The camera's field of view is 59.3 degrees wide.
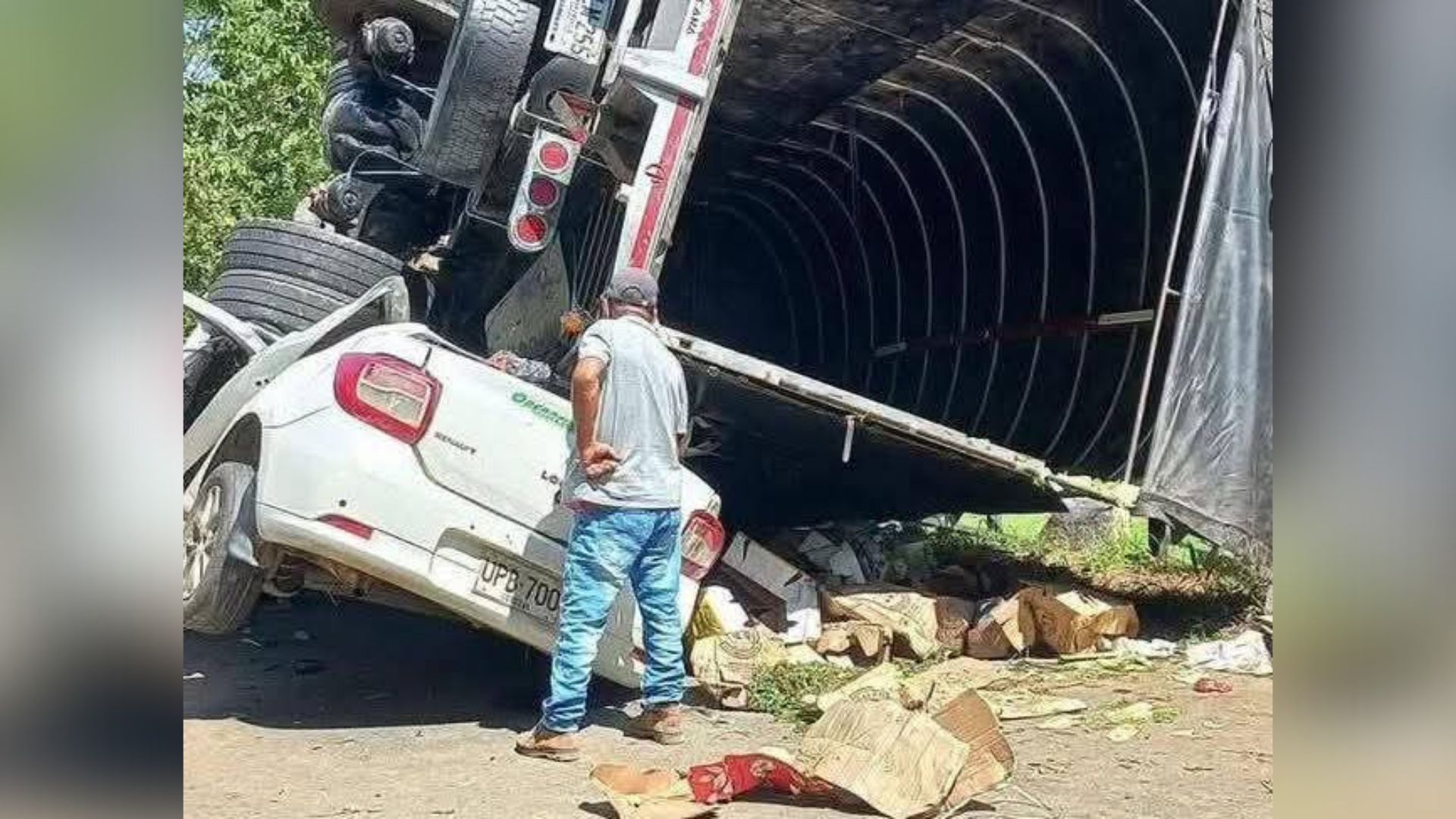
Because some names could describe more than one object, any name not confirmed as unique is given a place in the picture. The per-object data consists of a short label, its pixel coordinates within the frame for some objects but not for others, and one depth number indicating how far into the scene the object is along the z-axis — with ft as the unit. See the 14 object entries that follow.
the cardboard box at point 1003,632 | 17.60
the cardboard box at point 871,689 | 14.19
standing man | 13.10
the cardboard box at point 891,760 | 12.12
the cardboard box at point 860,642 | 16.78
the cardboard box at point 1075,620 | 17.75
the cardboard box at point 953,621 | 17.72
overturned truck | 15.66
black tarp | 15.51
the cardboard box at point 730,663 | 15.06
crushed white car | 12.79
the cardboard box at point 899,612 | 17.19
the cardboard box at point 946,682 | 14.29
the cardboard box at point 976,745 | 12.50
